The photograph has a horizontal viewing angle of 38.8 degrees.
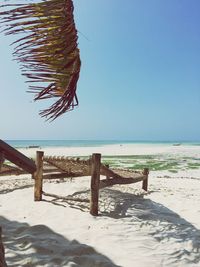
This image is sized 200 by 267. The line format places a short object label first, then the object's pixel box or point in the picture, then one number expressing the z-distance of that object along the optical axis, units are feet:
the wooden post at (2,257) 6.63
